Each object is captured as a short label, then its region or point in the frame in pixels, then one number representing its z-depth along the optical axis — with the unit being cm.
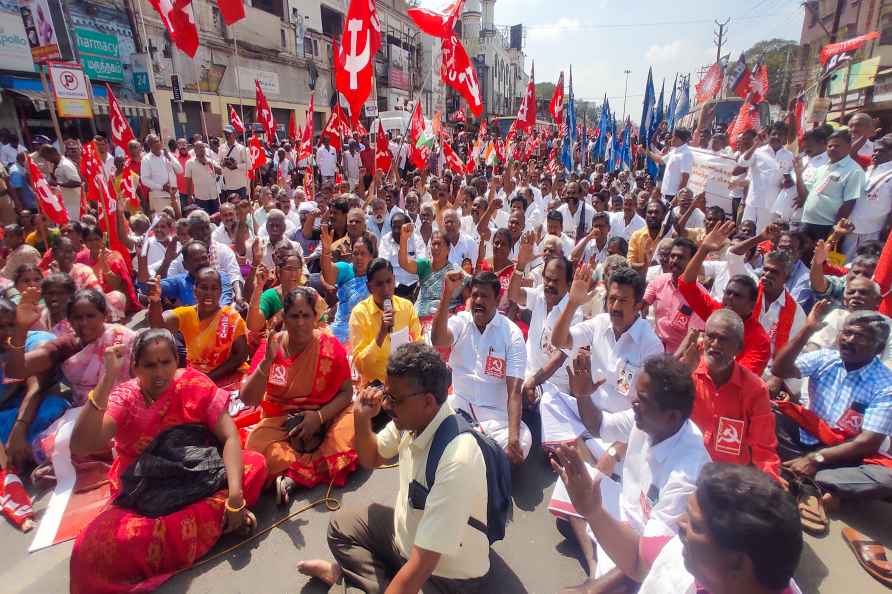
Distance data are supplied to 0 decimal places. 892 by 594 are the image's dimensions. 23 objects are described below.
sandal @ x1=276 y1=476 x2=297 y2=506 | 294
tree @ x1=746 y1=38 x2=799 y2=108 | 3240
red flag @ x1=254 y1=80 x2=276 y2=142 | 973
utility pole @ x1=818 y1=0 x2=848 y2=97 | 1951
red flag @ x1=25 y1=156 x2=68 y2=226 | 582
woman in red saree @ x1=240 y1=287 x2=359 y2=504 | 308
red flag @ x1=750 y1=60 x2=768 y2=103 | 1110
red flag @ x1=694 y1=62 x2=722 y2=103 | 1325
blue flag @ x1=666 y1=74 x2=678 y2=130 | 1549
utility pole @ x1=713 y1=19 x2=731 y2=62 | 3794
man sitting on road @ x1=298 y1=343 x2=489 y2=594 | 167
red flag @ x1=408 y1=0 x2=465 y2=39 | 712
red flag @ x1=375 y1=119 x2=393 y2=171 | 907
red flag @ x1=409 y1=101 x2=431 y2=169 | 889
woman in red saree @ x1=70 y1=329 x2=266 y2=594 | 225
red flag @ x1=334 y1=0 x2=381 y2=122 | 628
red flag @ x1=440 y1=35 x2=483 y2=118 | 786
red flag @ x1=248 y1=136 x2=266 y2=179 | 940
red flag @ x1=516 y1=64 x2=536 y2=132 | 1048
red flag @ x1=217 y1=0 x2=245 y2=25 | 687
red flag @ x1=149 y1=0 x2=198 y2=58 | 669
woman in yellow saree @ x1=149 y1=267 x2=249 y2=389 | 365
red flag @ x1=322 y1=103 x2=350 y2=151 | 985
